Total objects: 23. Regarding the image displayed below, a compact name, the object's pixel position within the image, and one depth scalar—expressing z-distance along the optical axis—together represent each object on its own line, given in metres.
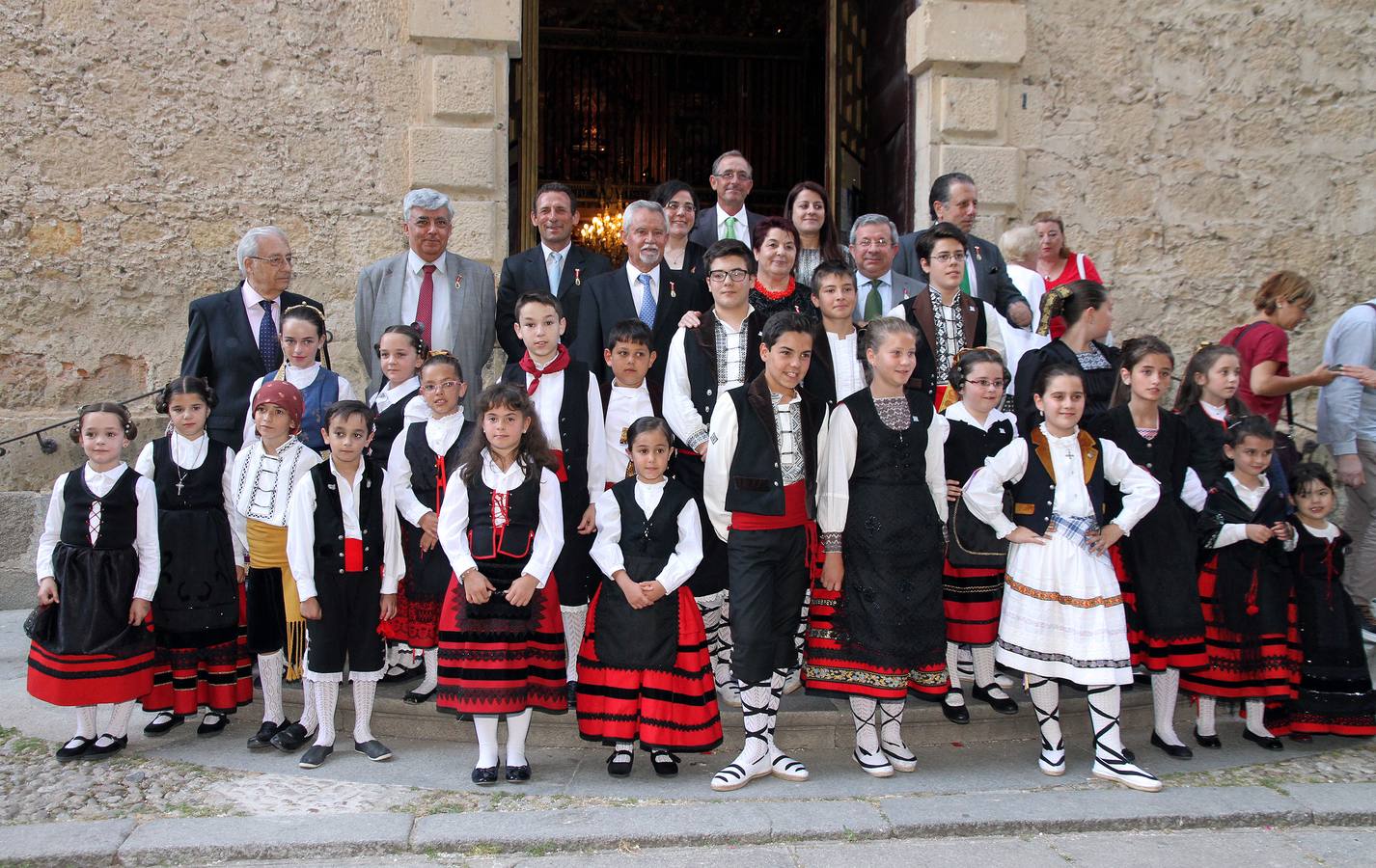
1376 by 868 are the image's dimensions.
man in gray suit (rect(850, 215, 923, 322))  4.64
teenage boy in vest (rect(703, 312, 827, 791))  3.61
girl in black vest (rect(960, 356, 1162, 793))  3.64
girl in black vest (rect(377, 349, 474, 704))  3.96
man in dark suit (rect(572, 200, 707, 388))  4.44
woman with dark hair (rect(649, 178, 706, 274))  4.79
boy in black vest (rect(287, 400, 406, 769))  3.74
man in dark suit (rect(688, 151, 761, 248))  5.09
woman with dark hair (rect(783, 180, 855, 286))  4.77
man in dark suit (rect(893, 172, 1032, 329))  4.87
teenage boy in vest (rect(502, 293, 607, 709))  4.02
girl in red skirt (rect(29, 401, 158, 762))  3.77
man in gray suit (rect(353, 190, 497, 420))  4.82
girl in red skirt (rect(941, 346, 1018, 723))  4.00
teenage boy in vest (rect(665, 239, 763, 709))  4.01
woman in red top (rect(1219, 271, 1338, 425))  4.87
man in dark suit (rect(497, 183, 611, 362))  4.84
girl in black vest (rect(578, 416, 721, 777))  3.62
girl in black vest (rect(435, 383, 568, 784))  3.59
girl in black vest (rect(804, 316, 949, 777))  3.68
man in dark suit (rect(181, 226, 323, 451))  4.48
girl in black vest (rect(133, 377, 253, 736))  3.96
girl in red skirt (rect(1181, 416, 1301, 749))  4.01
